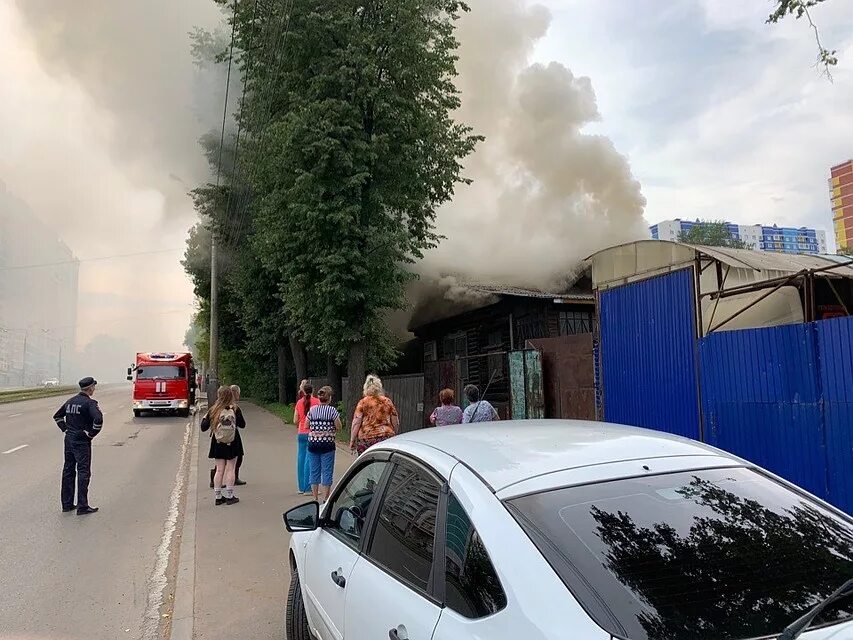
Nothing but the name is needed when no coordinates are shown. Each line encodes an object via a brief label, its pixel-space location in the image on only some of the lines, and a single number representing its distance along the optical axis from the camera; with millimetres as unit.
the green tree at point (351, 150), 12039
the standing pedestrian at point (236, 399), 7891
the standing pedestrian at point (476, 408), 7383
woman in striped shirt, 7195
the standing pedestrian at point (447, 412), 7508
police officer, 7266
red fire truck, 22266
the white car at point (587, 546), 1538
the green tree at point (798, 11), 6035
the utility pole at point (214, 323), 23909
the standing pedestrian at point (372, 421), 7031
